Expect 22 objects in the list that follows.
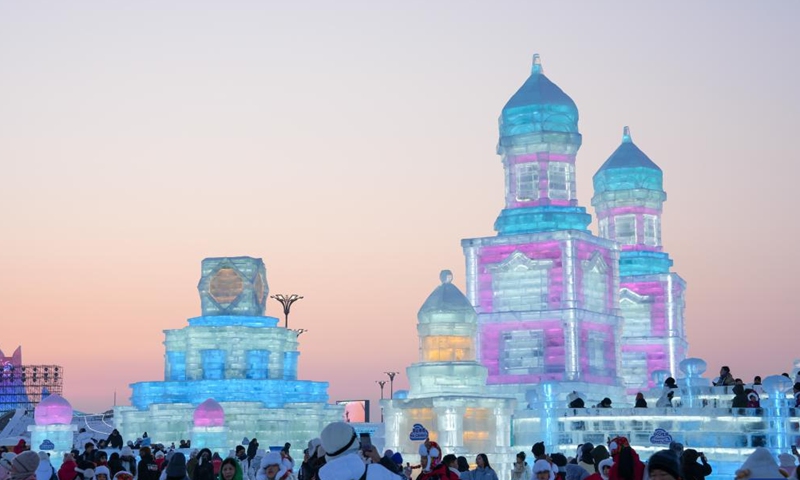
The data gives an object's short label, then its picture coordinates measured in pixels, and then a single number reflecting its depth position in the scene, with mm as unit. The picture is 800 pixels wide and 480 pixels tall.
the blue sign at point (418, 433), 30797
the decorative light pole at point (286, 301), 84750
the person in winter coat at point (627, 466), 13062
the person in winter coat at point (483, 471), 18797
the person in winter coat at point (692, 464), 14105
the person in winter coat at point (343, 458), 9156
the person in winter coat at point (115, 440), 50888
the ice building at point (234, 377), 64000
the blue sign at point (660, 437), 26766
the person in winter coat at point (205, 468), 16500
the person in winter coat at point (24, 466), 12438
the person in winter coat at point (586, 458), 17906
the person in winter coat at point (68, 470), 17453
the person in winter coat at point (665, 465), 8562
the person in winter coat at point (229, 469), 14031
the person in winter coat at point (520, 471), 24680
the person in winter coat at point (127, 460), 25078
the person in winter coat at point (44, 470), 17392
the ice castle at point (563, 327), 42656
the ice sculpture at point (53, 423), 59375
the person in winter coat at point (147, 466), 21266
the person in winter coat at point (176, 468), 14914
